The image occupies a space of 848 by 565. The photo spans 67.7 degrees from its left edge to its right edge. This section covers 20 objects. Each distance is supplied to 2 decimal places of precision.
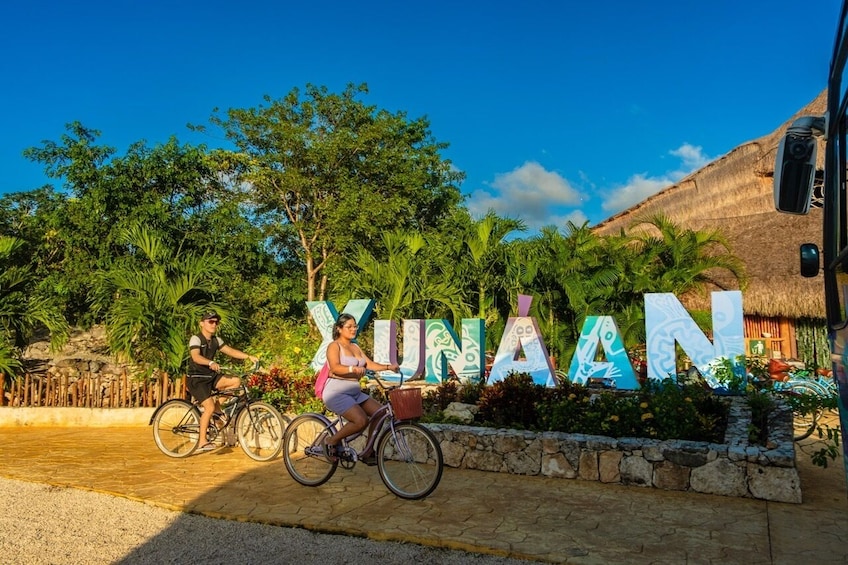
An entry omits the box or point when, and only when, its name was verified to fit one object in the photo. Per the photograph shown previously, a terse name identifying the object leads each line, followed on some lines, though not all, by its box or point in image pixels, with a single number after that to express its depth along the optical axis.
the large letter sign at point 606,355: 9.70
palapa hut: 15.52
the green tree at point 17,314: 11.84
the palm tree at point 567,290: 14.13
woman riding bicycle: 5.82
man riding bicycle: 7.57
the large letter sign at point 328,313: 11.77
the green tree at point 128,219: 17.03
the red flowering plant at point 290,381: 9.16
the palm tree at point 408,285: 13.88
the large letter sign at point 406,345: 11.21
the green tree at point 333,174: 21.22
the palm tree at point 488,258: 14.36
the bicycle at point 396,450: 5.66
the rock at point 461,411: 8.12
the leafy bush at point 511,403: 7.64
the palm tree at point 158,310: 11.09
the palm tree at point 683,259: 15.43
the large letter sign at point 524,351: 10.12
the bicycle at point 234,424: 7.66
